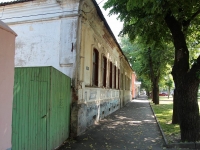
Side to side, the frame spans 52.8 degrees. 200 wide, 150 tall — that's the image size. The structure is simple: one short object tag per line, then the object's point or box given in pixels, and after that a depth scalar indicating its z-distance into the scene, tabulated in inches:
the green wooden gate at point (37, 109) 179.0
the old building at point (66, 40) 296.7
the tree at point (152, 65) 760.6
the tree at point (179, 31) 245.0
